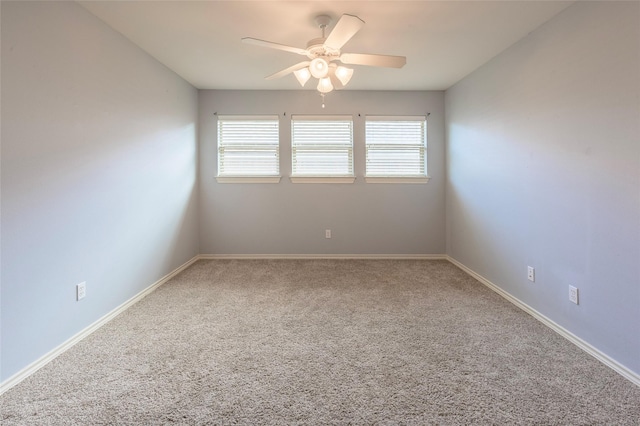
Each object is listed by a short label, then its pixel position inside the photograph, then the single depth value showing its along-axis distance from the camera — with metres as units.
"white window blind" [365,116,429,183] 3.86
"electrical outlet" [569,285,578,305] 1.91
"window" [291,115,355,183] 3.85
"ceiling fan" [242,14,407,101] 1.75
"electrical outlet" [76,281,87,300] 1.95
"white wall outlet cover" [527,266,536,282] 2.29
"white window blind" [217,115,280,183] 3.85
